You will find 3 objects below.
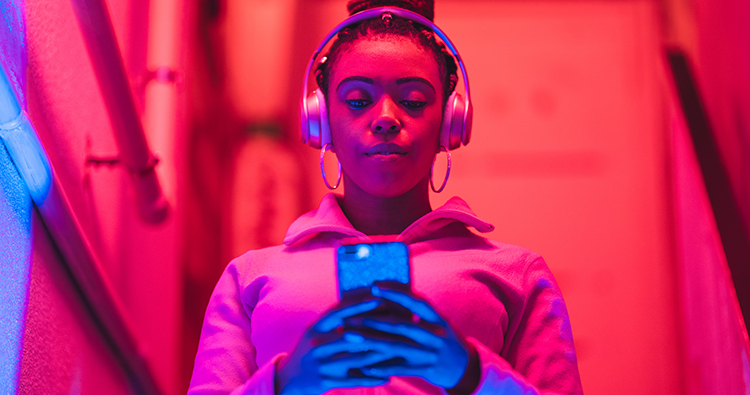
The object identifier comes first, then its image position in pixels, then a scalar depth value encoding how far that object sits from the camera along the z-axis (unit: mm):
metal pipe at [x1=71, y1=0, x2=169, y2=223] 1774
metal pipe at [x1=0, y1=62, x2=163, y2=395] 1601
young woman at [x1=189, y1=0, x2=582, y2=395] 1616
